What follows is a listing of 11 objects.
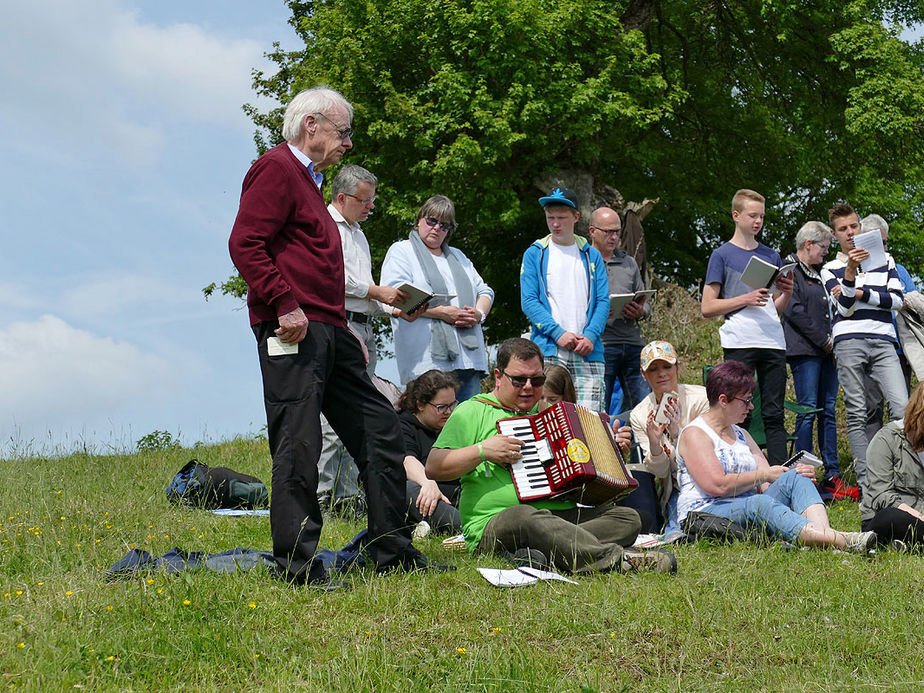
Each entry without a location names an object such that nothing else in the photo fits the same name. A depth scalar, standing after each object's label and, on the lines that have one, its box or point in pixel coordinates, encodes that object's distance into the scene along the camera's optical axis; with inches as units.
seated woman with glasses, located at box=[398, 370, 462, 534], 284.4
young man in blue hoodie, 322.0
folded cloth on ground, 196.4
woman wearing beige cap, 280.7
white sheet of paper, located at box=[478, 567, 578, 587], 196.5
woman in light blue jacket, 315.6
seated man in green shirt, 215.3
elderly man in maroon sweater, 191.8
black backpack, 334.3
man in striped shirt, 342.6
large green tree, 731.4
